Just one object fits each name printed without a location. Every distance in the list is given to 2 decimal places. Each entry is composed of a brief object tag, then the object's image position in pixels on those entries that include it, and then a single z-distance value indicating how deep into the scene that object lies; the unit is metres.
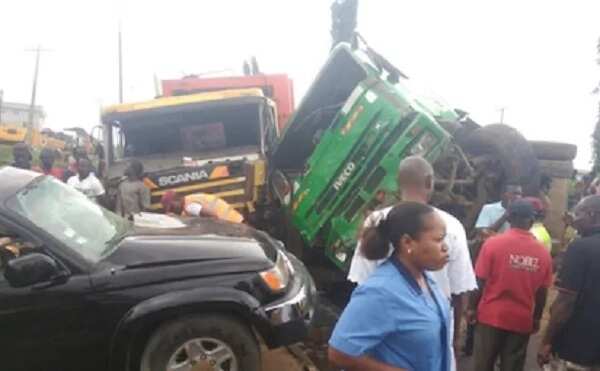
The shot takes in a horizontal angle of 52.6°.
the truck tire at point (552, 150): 7.53
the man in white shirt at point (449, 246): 3.05
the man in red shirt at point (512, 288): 3.96
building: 68.25
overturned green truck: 5.89
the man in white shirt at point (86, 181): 7.69
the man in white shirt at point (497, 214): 5.78
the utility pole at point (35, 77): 40.94
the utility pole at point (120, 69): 37.62
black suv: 3.64
